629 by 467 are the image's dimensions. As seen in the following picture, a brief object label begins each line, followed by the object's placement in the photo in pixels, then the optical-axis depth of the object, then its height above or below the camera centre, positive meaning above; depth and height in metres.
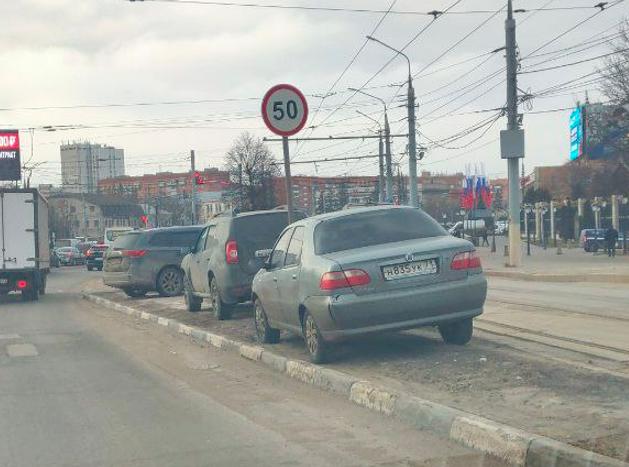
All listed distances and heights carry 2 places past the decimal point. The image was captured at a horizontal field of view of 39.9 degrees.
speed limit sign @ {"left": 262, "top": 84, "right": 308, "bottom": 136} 11.16 +1.34
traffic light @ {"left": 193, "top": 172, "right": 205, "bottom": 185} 50.98 +2.07
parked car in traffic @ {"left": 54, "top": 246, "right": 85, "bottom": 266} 62.69 -2.76
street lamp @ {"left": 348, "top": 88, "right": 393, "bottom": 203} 38.06 +2.34
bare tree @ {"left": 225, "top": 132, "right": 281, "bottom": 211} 58.44 +2.84
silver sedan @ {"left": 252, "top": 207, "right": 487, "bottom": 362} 8.16 -0.67
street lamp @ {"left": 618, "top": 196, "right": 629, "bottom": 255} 43.50 -1.44
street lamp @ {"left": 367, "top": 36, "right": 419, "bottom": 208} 33.50 +2.50
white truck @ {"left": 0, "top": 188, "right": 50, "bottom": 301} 23.31 -0.60
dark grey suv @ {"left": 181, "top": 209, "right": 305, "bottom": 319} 13.45 -0.60
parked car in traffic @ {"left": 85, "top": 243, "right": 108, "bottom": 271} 49.02 -2.25
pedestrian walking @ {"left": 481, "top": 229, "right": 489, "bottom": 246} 61.97 -2.28
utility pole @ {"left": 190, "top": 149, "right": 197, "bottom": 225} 52.45 +1.72
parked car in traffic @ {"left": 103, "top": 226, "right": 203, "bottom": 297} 21.55 -1.12
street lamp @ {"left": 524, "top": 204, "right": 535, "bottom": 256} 60.55 -0.37
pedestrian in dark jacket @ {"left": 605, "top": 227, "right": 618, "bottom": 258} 40.94 -1.77
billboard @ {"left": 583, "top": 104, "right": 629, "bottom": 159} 42.91 +3.72
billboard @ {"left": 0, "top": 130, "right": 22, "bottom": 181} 51.25 +3.97
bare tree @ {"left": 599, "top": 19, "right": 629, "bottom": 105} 42.23 +6.16
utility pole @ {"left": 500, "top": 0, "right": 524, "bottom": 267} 29.70 +2.22
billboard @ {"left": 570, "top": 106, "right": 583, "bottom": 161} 42.25 +3.54
